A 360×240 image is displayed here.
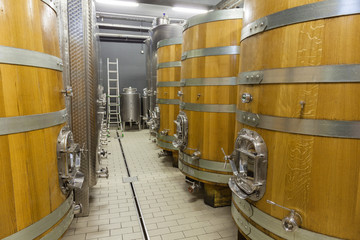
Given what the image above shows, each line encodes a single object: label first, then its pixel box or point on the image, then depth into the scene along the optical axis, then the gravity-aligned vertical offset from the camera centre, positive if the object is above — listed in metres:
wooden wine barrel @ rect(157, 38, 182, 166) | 4.66 +0.13
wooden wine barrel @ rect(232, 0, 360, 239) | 1.20 -0.12
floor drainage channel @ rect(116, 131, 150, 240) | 2.61 -1.63
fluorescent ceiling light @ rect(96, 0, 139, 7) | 7.29 +3.00
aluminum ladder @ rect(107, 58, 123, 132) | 9.11 -0.33
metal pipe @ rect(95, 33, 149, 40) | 8.94 +2.26
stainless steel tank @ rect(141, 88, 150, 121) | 8.27 -0.40
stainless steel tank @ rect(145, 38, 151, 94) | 7.50 +1.10
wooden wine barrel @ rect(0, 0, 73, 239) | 1.18 -0.16
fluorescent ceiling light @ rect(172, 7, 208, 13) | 8.04 +3.05
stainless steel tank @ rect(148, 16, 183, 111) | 5.89 +1.50
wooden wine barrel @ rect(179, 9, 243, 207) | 2.75 +0.05
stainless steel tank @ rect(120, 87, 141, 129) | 8.87 -0.58
